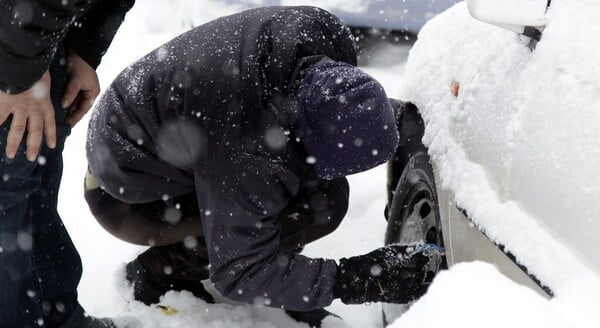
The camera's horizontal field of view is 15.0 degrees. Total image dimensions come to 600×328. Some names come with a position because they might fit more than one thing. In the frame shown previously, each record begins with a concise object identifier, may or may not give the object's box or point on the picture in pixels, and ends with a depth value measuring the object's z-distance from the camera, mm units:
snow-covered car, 3957
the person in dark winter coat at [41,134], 4223
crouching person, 4308
